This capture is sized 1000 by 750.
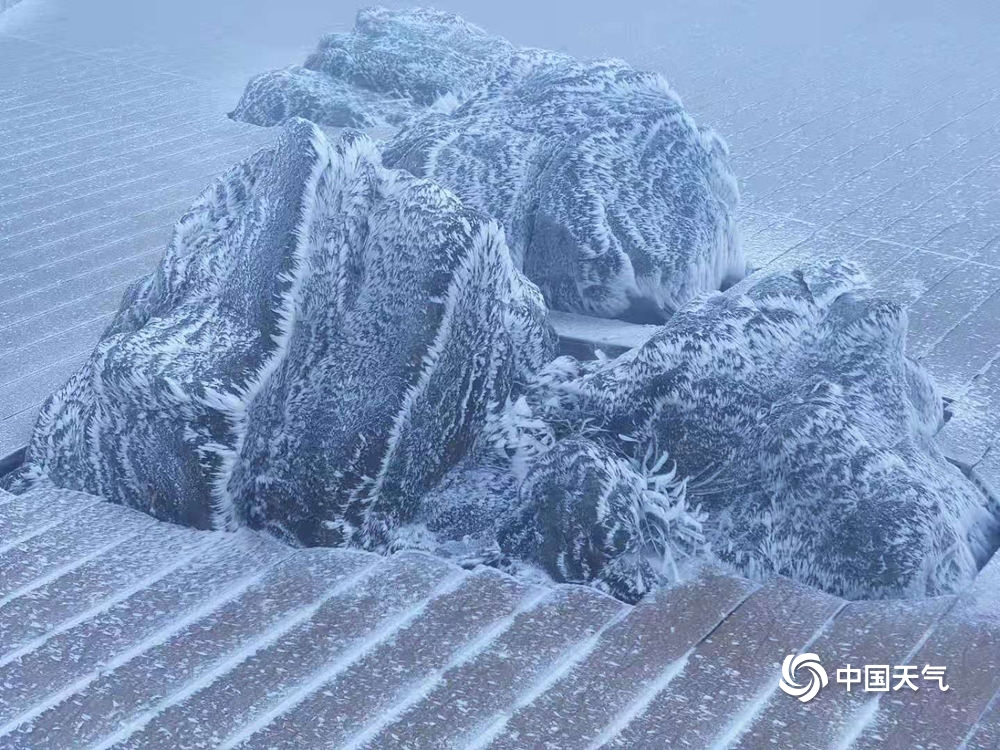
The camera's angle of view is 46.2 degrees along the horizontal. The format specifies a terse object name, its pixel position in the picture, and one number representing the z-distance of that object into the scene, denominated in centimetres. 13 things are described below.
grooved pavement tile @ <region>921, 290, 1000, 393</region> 273
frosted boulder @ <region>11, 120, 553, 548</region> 211
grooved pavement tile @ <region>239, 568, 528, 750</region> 166
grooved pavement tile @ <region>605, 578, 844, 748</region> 165
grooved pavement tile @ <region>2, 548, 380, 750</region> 167
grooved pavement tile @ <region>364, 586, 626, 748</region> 166
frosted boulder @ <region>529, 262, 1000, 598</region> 200
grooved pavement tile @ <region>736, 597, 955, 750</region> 164
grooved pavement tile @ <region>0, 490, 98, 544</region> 217
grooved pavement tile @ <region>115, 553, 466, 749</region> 167
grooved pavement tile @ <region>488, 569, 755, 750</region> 166
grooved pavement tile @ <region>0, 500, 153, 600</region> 204
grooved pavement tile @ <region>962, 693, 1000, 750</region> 161
